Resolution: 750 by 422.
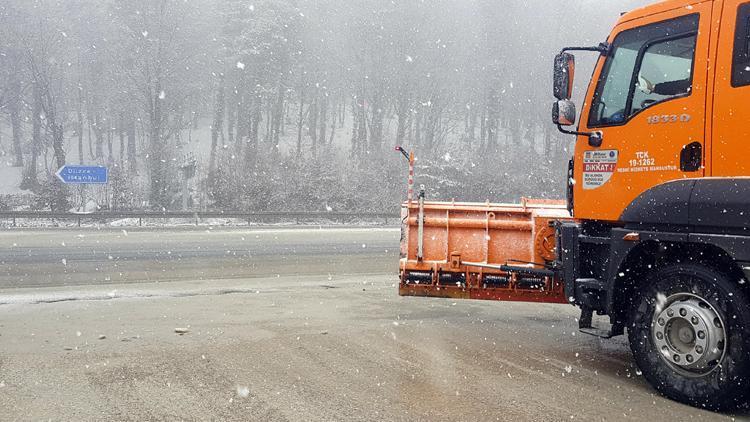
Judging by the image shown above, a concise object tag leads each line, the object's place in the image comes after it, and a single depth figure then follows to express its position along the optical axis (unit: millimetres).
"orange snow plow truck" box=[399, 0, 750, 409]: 4398
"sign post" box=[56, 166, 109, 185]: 27578
